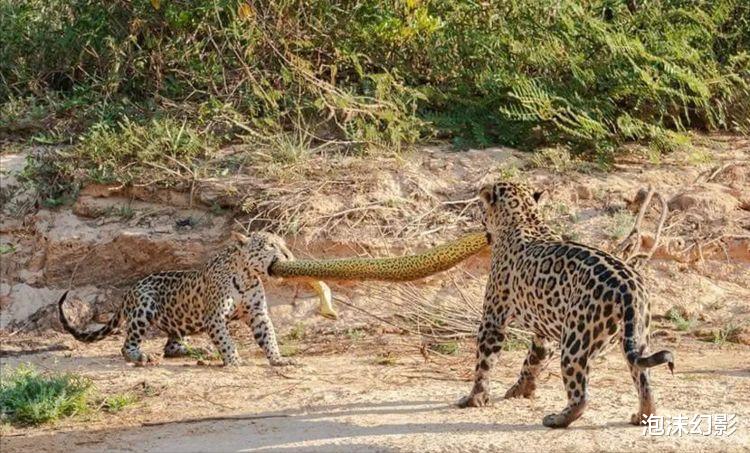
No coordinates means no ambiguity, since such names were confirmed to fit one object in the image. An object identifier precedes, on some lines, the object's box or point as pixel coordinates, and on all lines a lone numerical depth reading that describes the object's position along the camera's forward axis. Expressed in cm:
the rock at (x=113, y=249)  1343
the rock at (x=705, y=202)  1355
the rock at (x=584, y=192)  1366
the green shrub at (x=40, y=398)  980
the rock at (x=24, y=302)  1357
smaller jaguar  1154
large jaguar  834
